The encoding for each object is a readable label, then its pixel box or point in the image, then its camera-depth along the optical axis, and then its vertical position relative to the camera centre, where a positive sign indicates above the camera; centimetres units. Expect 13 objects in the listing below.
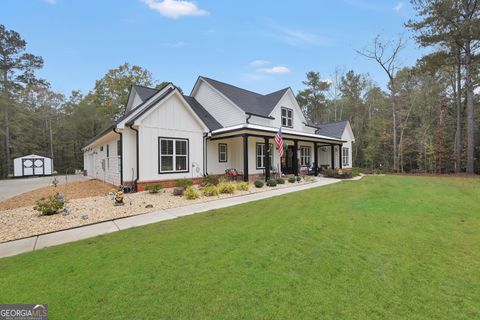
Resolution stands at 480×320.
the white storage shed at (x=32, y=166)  2316 -36
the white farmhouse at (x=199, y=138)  1049 +135
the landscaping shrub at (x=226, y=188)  989 -130
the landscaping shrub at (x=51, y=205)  662 -131
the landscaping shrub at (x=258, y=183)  1153 -131
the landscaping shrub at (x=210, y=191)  937 -137
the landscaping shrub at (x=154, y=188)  969 -122
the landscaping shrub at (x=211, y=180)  1104 -107
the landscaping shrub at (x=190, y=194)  875 -137
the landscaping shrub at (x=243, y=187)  1067 -137
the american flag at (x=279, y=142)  1210 +90
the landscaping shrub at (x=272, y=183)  1204 -136
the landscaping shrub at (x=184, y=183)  993 -107
